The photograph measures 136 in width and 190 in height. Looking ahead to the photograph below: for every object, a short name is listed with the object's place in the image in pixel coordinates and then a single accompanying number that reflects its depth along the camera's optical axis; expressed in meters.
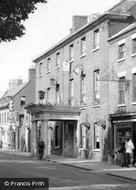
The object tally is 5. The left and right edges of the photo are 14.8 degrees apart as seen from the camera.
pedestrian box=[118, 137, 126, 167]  30.85
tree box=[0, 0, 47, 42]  14.87
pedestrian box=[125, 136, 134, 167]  30.27
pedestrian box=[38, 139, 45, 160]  38.47
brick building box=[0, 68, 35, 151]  61.50
